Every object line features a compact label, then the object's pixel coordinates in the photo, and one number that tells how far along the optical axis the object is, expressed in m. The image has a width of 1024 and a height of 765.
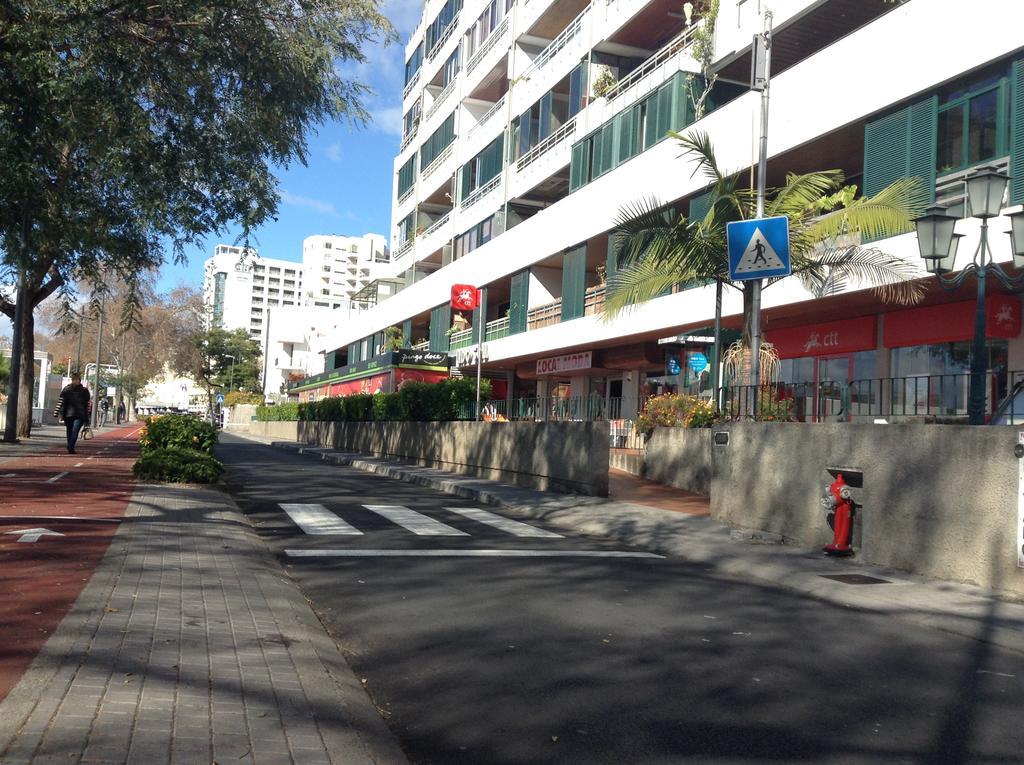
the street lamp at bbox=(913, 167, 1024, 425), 10.54
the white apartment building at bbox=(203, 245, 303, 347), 173.12
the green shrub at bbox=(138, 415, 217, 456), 14.22
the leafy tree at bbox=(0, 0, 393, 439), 10.95
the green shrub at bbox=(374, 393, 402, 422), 28.34
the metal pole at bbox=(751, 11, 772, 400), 12.12
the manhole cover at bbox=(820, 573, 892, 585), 8.28
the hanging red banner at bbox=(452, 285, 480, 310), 27.75
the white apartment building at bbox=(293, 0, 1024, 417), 16.19
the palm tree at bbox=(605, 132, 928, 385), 14.14
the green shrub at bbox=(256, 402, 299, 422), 53.69
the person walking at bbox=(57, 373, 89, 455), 20.77
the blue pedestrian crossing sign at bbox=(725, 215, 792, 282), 10.46
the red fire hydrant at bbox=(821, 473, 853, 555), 9.38
